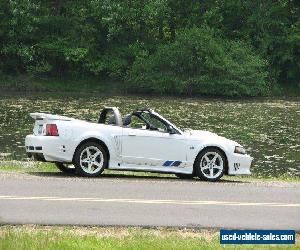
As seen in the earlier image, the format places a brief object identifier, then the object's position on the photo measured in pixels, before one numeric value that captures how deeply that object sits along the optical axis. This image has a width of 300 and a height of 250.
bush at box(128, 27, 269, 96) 65.12
